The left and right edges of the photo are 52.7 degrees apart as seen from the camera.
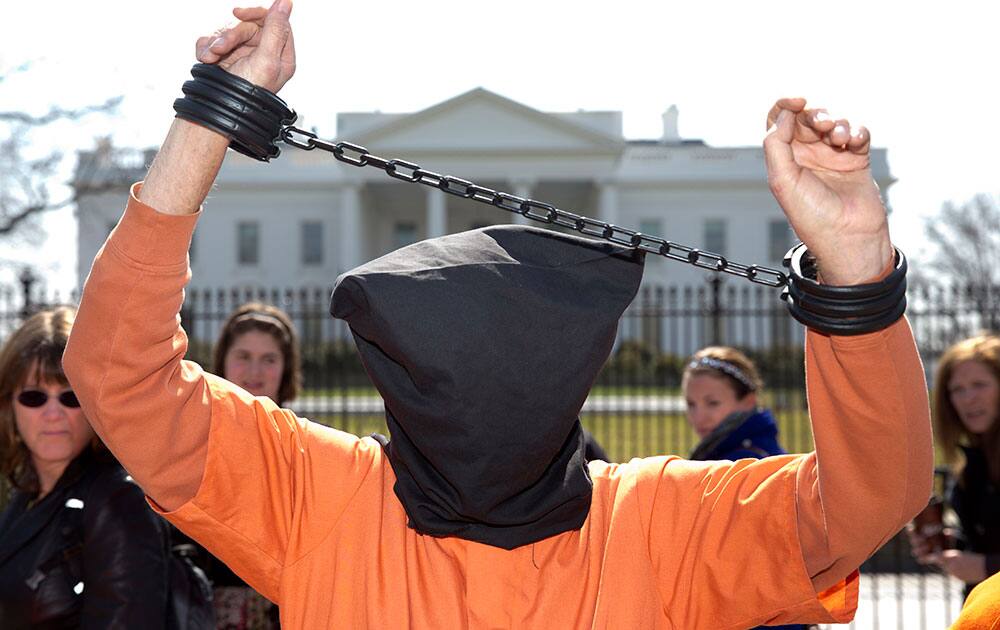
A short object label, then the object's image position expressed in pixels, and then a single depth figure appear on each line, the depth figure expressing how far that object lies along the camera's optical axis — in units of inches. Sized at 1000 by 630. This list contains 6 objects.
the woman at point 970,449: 164.2
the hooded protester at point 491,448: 56.7
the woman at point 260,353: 156.9
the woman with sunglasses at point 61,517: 92.5
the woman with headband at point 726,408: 148.9
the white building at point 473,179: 1643.7
